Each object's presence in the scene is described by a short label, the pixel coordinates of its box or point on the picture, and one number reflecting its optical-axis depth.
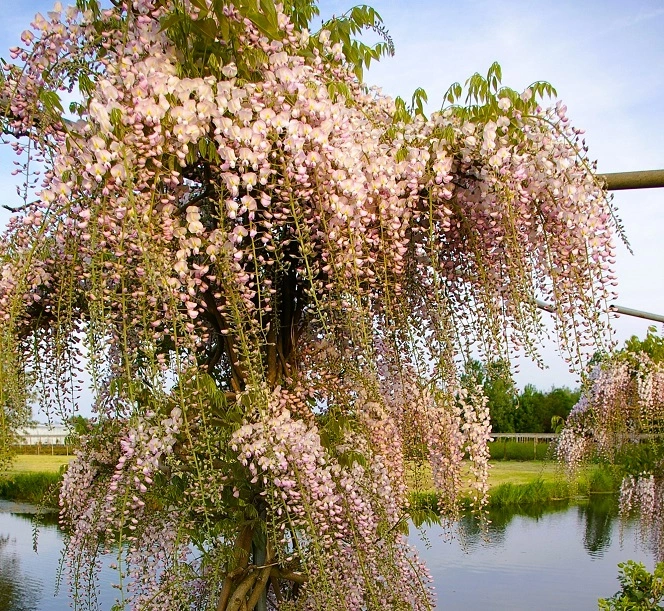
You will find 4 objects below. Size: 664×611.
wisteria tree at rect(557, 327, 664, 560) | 4.37
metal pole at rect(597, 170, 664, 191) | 1.39
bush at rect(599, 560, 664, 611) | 3.16
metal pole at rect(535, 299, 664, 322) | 3.08
